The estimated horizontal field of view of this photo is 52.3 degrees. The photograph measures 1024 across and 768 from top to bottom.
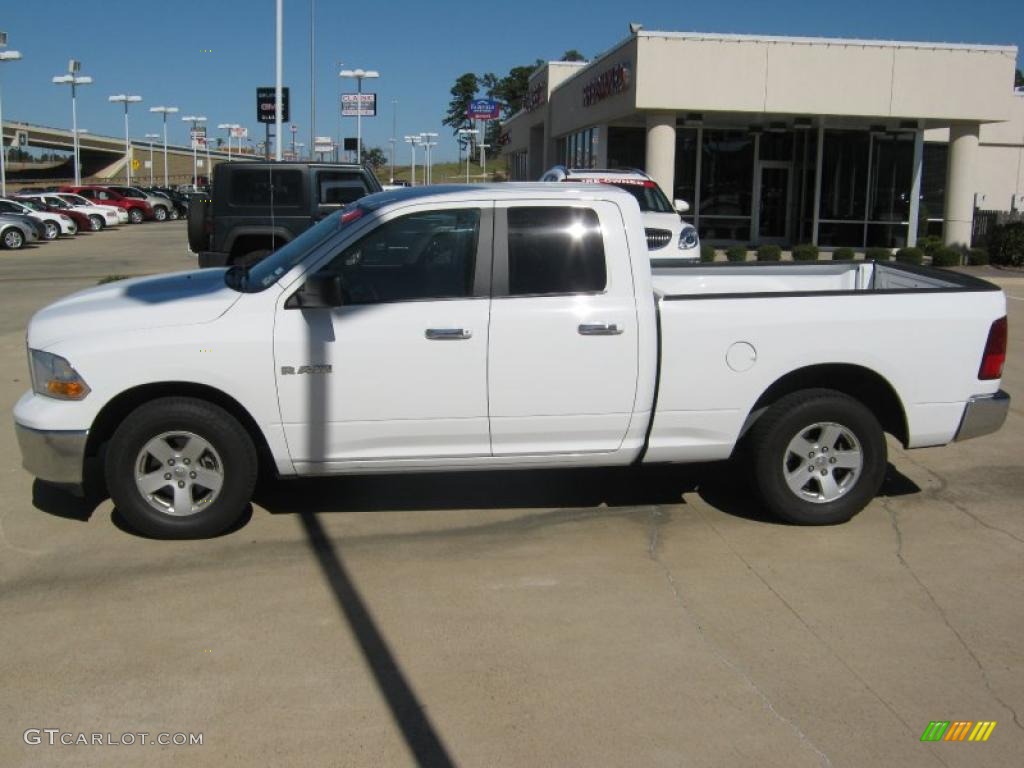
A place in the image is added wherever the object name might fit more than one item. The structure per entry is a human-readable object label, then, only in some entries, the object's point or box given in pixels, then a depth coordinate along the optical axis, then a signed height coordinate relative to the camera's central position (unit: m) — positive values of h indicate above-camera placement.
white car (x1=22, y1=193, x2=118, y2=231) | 43.25 -0.34
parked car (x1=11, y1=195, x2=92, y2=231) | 41.13 -0.31
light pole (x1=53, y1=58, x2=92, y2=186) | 64.38 +7.61
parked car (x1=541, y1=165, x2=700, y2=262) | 14.44 +0.07
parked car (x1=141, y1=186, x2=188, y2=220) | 56.70 +0.32
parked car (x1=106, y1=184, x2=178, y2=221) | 52.69 +0.18
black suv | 13.63 +0.03
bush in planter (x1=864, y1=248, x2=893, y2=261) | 25.91 -0.80
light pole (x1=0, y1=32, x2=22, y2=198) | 48.97 +6.83
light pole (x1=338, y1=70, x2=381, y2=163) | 42.71 +5.56
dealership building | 26.52 +2.59
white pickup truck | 5.53 -0.82
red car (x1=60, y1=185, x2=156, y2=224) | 51.09 +0.09
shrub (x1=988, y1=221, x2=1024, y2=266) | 25.39 -0.50
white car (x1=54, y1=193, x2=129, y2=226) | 45.09 -0.06
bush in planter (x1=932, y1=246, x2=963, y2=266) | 24.47 -0.78
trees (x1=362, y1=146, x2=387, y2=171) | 119.81 +6.28
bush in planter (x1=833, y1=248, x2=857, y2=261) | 25.92 -0.80
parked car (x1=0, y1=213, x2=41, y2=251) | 31.91 -0.92
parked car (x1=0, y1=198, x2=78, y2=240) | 35.31 -0.62
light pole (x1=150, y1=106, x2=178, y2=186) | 82.76 +7.44
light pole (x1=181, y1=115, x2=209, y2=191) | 82.19 +6.72
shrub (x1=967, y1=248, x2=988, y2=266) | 25.73 -0.82
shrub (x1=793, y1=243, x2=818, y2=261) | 25.22 -0.78
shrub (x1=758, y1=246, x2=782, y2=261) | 24.48 -0.81
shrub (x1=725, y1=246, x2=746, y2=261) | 22.50 -0.77
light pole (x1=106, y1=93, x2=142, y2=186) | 77.89 +7.72
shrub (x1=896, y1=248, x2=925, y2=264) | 24.17 -0.76
